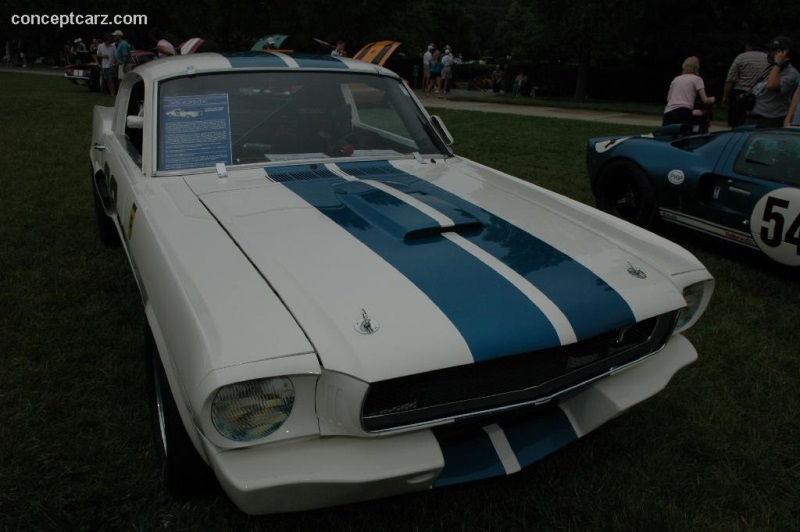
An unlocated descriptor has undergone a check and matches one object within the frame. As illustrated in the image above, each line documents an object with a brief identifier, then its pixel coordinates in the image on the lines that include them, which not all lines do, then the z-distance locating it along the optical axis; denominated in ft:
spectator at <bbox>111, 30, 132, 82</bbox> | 48.37
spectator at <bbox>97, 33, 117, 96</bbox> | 51.19
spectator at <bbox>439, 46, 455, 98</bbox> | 65.21
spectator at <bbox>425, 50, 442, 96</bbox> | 64.75
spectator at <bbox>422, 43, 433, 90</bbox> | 64.69
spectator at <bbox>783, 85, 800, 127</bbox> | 19.69
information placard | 9.20
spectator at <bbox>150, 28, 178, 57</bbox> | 27.73
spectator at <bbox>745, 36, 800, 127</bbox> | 21.11
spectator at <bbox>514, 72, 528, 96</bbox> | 81.38
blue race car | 13.48
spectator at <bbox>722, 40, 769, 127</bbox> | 24.45
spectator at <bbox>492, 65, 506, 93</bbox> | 93.04
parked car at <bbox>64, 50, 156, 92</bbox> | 55.88
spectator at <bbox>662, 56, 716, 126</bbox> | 24.09
